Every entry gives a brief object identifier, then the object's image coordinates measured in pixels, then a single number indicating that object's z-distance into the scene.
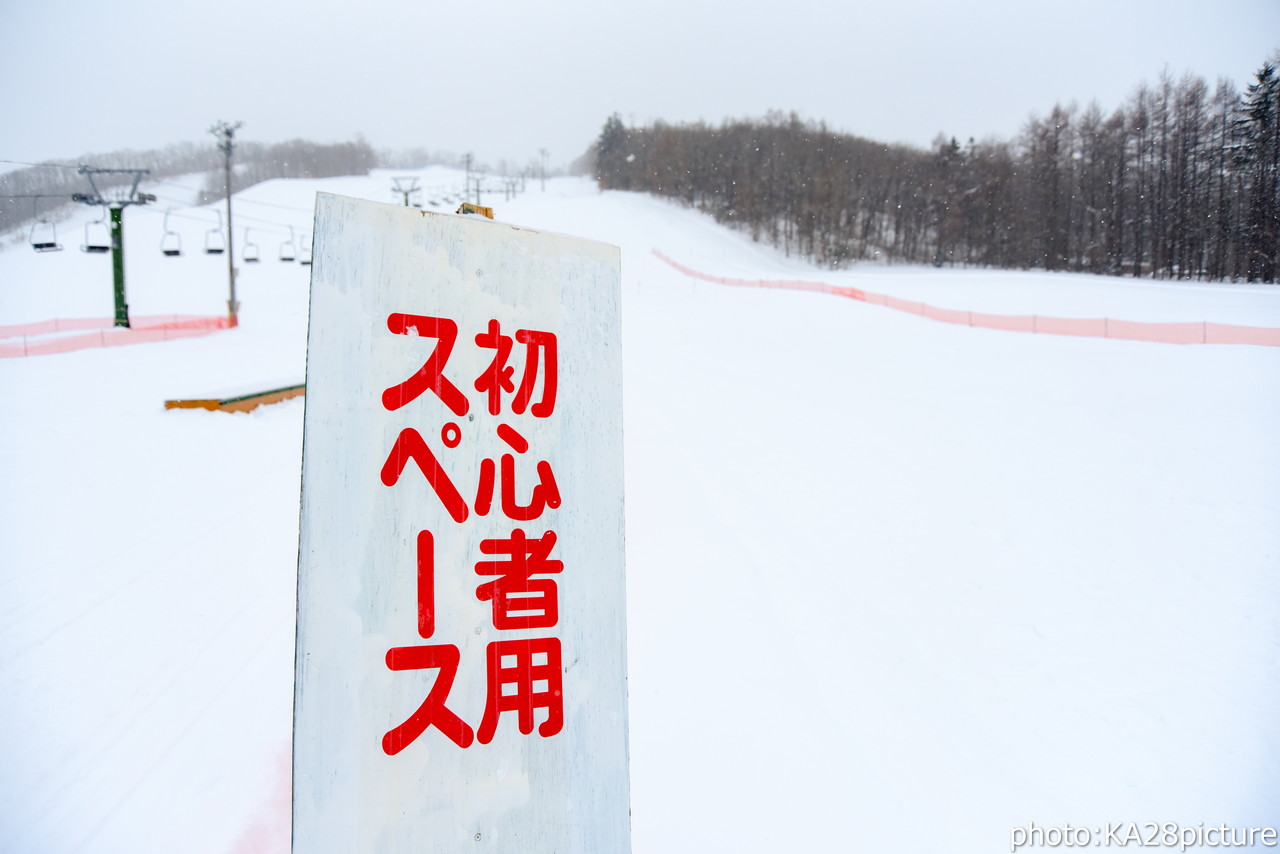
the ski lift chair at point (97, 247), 19.47
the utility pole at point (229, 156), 25.27
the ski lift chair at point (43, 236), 17.81
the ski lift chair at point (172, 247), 21.19
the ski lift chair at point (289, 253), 25.42
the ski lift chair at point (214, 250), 21.58
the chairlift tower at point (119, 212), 21.11
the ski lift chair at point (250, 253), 25.25
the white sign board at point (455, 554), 1.61
